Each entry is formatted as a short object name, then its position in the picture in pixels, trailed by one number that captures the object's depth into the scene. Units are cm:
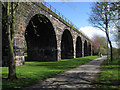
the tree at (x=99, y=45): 5356
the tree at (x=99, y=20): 1539
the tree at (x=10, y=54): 652
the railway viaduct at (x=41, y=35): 1194
